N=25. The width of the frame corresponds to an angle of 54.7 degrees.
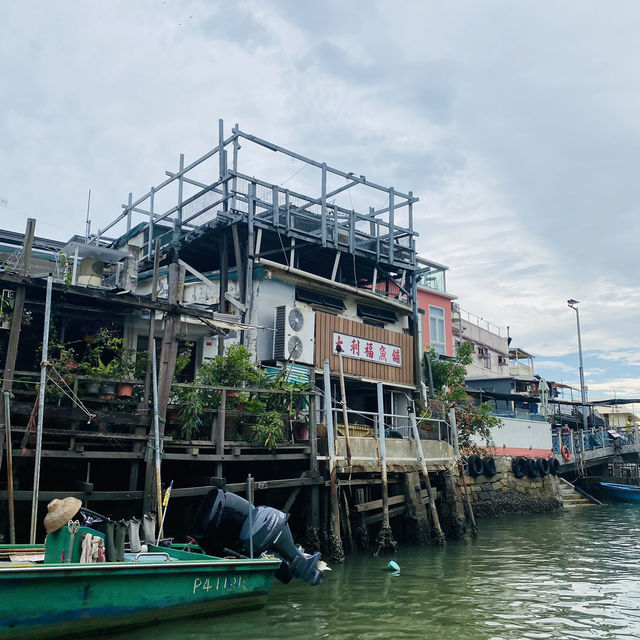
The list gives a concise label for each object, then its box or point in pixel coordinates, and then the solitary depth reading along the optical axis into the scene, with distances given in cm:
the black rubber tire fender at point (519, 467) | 2731
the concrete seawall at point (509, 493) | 2520
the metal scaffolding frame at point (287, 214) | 1989
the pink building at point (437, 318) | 3145
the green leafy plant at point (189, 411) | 1340
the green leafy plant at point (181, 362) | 1477
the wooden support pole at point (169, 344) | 1275
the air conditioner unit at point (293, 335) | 1934
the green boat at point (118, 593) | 773
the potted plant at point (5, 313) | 1302
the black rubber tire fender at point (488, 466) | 2571
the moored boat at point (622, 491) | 3262
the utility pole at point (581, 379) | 4106
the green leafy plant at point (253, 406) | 1477
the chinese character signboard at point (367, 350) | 2110
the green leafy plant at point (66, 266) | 1199
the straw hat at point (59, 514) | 863
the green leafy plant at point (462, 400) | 2425
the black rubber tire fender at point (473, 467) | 2477
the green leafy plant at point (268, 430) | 1409
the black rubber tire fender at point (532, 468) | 2773
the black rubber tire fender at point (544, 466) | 2828
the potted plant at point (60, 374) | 1172
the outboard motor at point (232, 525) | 1071
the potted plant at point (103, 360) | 1308
